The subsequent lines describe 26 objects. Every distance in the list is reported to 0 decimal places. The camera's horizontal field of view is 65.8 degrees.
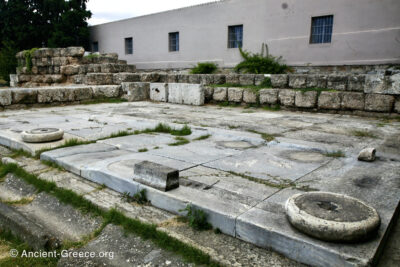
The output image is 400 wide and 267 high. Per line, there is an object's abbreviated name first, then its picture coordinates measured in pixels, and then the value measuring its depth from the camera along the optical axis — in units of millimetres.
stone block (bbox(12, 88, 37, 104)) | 8086
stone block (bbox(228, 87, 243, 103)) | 8969
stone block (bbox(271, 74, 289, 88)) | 8477
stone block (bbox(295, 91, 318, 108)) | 7738
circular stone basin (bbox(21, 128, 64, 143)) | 4168
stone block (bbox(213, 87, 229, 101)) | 9266
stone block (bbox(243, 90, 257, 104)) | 8719
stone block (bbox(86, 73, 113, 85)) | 11438
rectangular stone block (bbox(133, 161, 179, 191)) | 2593
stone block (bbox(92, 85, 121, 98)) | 9938
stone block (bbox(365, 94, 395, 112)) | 6746
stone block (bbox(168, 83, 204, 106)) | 9328
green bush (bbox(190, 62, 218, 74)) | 14008
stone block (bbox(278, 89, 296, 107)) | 8031
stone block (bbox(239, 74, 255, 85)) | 9344
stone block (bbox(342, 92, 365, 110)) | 7121
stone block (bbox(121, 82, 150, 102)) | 10180
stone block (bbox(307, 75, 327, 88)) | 7865
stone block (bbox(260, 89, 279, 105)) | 8344
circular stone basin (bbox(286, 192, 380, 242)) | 1832
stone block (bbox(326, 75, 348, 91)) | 7484
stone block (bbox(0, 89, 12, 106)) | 7793
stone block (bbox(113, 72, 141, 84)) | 11461
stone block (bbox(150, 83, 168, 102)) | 10125
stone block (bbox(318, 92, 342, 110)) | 7407
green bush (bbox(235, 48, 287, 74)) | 12625
